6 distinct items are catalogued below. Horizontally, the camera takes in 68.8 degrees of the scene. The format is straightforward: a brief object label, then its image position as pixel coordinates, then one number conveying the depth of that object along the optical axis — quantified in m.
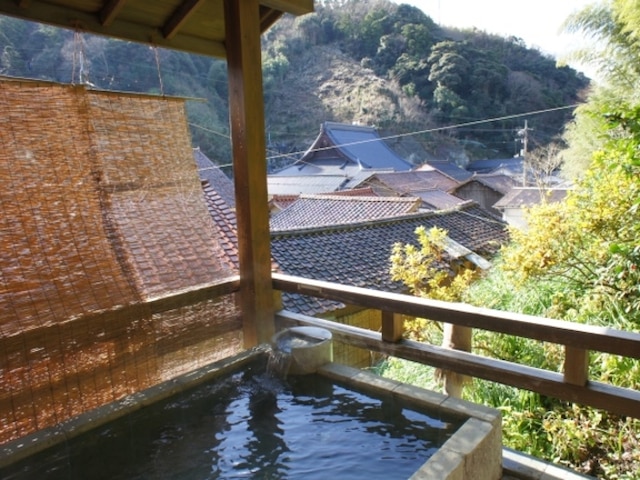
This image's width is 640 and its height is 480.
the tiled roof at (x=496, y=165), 27.26
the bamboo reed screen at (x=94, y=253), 1.95
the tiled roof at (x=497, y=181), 20.59
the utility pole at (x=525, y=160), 19.41
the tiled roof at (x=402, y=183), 18.53
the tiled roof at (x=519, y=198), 14.65
